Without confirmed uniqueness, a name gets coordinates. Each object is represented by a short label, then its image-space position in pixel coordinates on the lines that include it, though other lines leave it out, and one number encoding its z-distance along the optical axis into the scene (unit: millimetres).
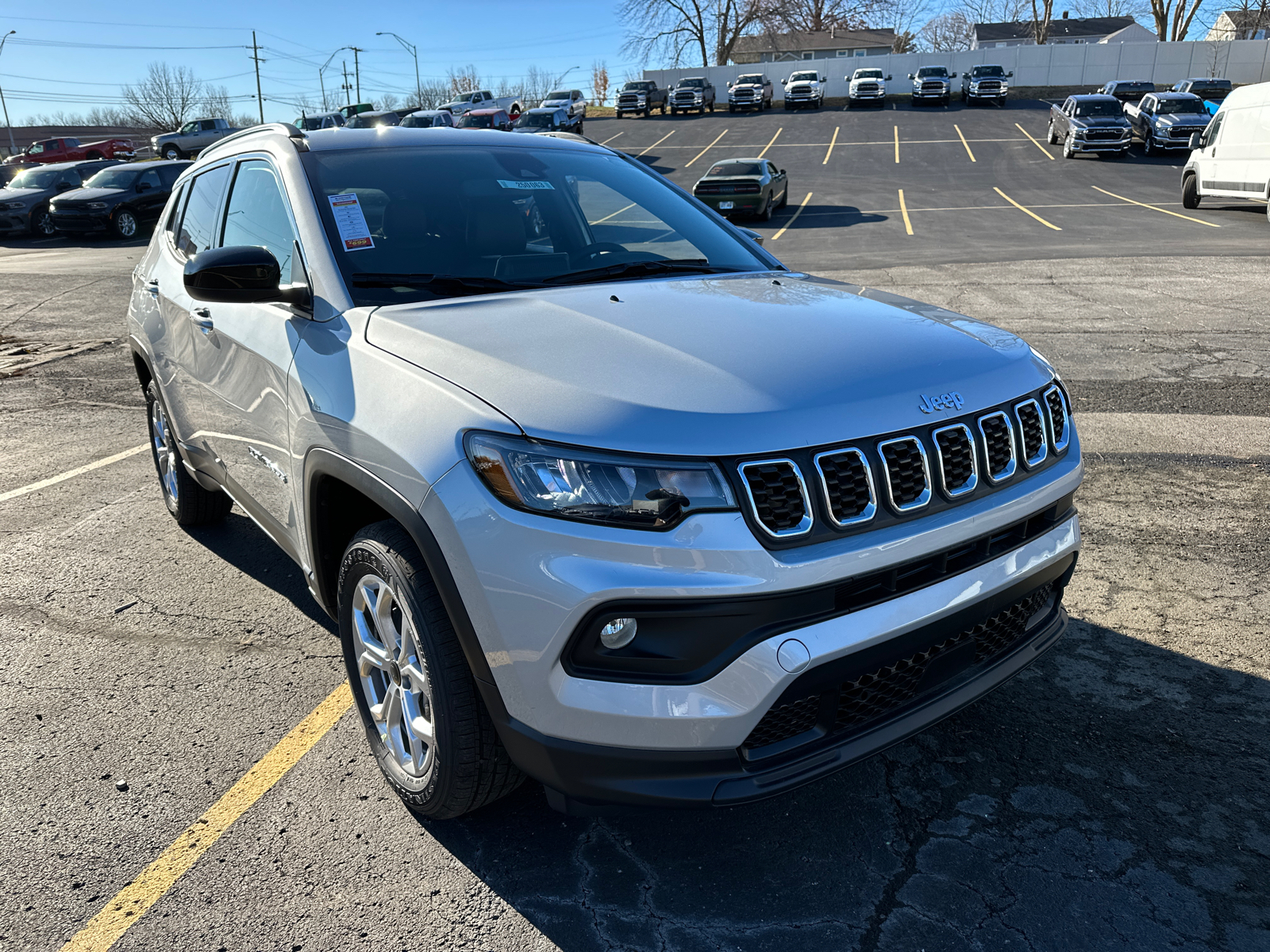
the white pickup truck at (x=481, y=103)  44938
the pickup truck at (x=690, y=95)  47844
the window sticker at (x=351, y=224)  3029
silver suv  2039
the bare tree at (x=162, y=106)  87500
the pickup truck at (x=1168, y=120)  29672
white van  16984
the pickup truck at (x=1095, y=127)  29500
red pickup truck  44562
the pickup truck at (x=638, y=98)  49219
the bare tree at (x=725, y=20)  73062
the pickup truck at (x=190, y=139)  45125
